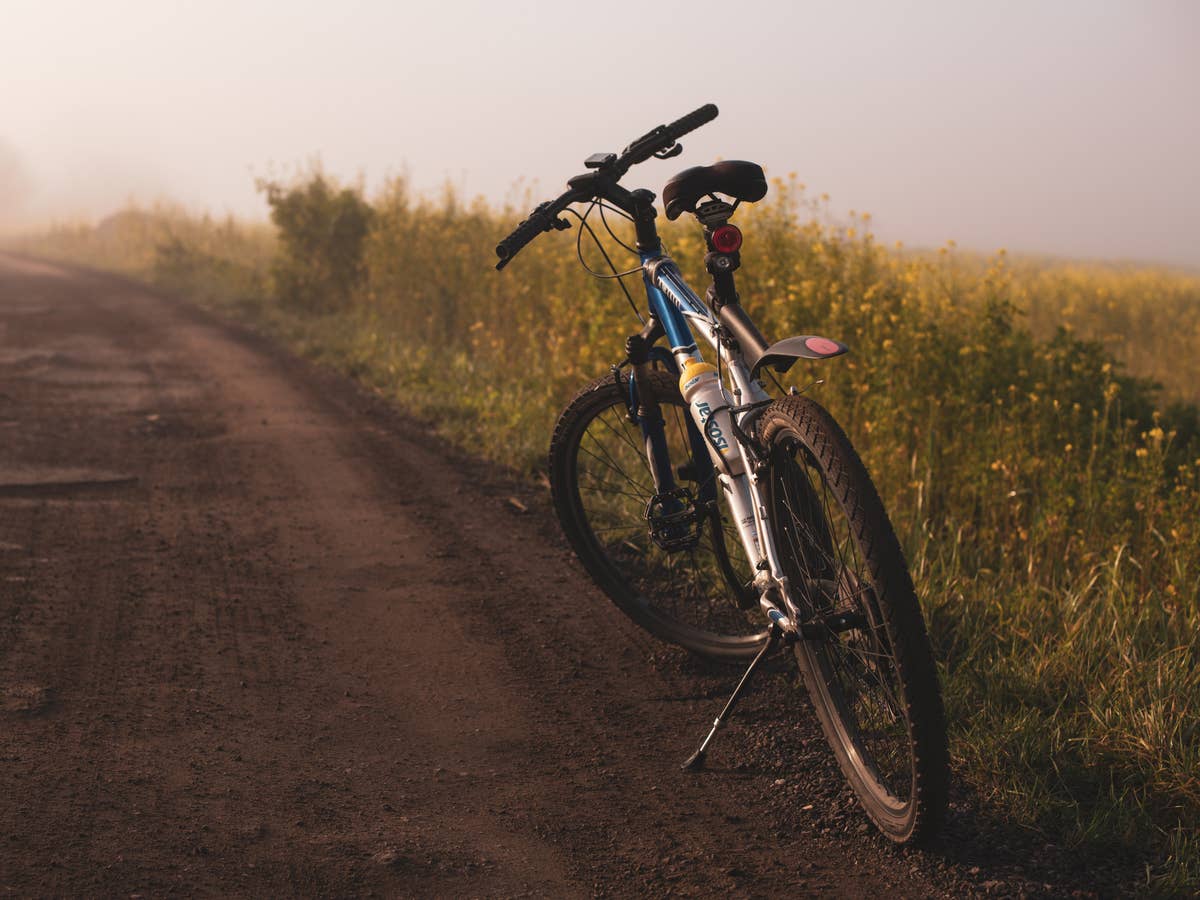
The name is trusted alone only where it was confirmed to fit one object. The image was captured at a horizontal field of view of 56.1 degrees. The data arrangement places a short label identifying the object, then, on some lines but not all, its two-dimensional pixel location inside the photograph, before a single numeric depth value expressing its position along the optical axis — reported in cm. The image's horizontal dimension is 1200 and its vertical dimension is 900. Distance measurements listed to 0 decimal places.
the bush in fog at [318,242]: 1488
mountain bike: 254
